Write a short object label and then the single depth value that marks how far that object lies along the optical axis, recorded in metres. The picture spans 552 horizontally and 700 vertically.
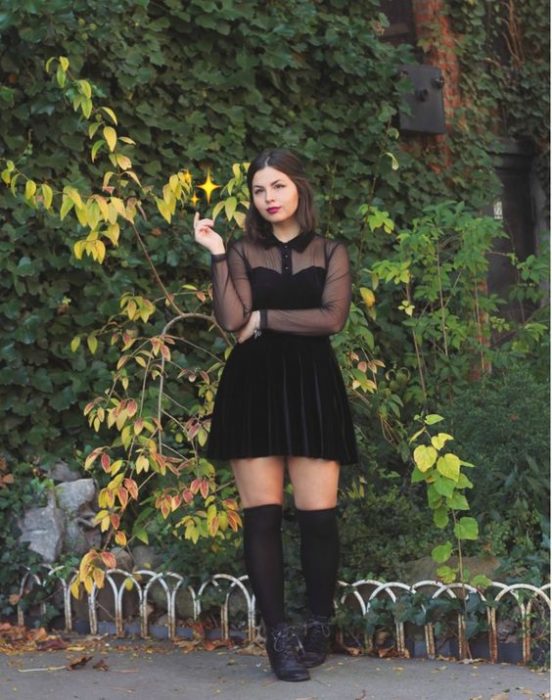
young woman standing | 4.57
